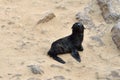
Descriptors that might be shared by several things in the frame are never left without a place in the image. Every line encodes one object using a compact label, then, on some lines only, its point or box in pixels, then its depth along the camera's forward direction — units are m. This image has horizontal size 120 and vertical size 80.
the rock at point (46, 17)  18.98
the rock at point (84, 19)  19.02
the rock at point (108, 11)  19.09
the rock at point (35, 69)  14.66
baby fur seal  16.22
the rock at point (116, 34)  17.28
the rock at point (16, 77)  14.25
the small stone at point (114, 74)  15.02
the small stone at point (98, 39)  17.55
